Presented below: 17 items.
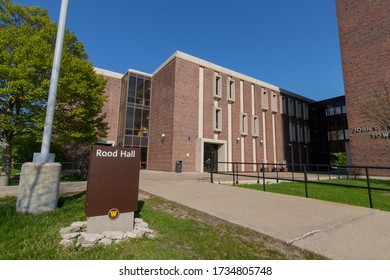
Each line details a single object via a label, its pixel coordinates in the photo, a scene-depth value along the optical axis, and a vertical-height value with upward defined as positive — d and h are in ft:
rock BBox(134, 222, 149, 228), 11.91 -3.61
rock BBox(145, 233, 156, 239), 10.50 -3.74
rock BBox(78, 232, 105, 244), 9.68 -3.59
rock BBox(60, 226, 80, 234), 10.76 -3.59
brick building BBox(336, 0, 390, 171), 56.03 +28.16
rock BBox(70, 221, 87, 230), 11.66 -3.55
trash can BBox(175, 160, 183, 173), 59.31 -0.84
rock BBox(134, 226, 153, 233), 11.11 -3.61
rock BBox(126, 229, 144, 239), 10.46 -3.64
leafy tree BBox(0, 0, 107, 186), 32.24 +13.00
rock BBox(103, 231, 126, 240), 10.32 -3.64
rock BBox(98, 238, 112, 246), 9.75 -3.77
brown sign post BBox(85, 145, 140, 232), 10.85 -1.41
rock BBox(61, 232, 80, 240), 9.99 -3.59
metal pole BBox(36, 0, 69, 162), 16.22 +6.56
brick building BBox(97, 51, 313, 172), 65.26 +17.16
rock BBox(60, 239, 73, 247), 9.39 -3.72
